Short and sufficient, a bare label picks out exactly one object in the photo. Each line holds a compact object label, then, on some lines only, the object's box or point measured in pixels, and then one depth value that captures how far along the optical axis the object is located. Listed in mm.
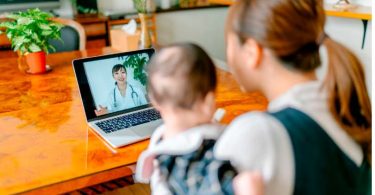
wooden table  1079
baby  829
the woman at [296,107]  737
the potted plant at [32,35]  2020
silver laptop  1364
